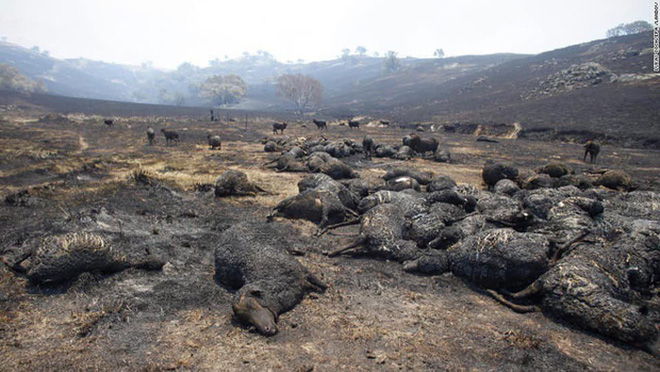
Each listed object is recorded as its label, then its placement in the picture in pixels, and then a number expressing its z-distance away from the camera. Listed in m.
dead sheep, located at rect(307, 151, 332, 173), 19.31
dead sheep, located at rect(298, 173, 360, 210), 12.29
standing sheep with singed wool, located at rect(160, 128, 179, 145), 30.48
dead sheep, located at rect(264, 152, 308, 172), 20.02
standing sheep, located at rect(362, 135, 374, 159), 25.70
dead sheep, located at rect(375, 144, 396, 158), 26.14
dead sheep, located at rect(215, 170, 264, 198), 14.18
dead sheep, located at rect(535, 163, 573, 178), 17.34
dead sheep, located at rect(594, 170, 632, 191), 15.22
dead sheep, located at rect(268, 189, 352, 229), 11.40
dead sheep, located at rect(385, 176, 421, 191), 13.77
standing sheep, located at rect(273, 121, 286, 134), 43.83
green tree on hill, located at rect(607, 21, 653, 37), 149.12
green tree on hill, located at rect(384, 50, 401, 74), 182.12
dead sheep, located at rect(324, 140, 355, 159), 24.80
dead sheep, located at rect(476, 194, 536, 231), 8.70
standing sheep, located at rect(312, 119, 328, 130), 49.16
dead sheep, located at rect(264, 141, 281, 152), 28.03
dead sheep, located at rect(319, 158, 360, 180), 17.62
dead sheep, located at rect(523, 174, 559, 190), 13.73
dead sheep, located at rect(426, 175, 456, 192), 13.53
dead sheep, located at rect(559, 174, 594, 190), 13.77
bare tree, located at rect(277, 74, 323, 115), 115.06
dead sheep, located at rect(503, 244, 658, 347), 5.56
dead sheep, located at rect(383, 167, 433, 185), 15.96
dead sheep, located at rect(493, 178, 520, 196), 13.12
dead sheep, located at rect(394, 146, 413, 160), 25.58
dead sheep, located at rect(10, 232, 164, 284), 6.71
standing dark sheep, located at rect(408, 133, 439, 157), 26.52
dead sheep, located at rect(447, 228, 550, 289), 6.99
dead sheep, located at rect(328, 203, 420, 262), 8.93
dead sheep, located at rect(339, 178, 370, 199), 13.67
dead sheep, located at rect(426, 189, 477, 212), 10.98
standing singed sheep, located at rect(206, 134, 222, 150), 29.06
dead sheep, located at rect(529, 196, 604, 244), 8.27
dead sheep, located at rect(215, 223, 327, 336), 5.85
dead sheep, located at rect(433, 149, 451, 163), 24.75
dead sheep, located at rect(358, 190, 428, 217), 10.53
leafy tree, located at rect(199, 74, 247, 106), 138.38
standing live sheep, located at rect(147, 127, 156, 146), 30.45
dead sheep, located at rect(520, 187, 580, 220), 10.05
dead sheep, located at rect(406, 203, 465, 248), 9.43
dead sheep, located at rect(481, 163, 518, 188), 15.42
